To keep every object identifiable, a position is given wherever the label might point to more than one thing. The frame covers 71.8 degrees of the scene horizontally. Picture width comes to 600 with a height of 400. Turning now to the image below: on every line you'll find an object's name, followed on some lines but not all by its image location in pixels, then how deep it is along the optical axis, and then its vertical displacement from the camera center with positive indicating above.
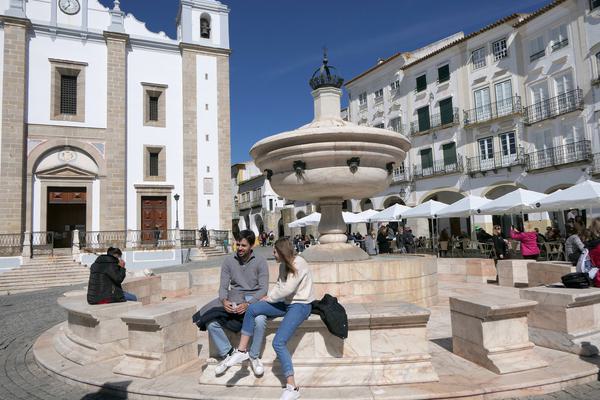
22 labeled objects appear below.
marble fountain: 3.34 -1.12
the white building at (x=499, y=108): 20.56 +7.29
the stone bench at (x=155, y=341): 3.76 -0.92
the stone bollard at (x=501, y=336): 3.56 -0.95
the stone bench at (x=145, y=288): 6.64 -0.76
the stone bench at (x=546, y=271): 6.68 -0.76
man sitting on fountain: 3.46 -0.55
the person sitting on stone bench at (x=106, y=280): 5.05 -0.44
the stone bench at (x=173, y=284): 7.81 -0.81
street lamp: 23.75 +1.91
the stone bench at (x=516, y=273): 7.89 -0.86
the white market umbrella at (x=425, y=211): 17.02 +0.88
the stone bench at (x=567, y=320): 4.01 -0.95
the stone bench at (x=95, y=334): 4.53 -1.00
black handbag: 4.49 -0.59
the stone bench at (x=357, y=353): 3.44 -1.01
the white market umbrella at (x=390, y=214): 18.48 +0.86
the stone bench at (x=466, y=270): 8.77 -0.87
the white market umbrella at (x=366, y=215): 20.09 +0.92
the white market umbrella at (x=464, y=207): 15.88 +0.88
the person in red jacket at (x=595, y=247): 4.78 -0.26
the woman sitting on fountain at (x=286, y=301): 3.38 -0.54
